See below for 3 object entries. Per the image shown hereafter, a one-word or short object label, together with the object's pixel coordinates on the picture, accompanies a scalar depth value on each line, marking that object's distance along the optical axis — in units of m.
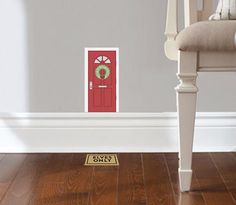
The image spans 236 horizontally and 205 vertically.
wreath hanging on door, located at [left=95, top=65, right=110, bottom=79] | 2.20
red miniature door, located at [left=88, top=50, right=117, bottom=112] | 2.20
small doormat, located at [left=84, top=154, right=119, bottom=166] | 2.08
